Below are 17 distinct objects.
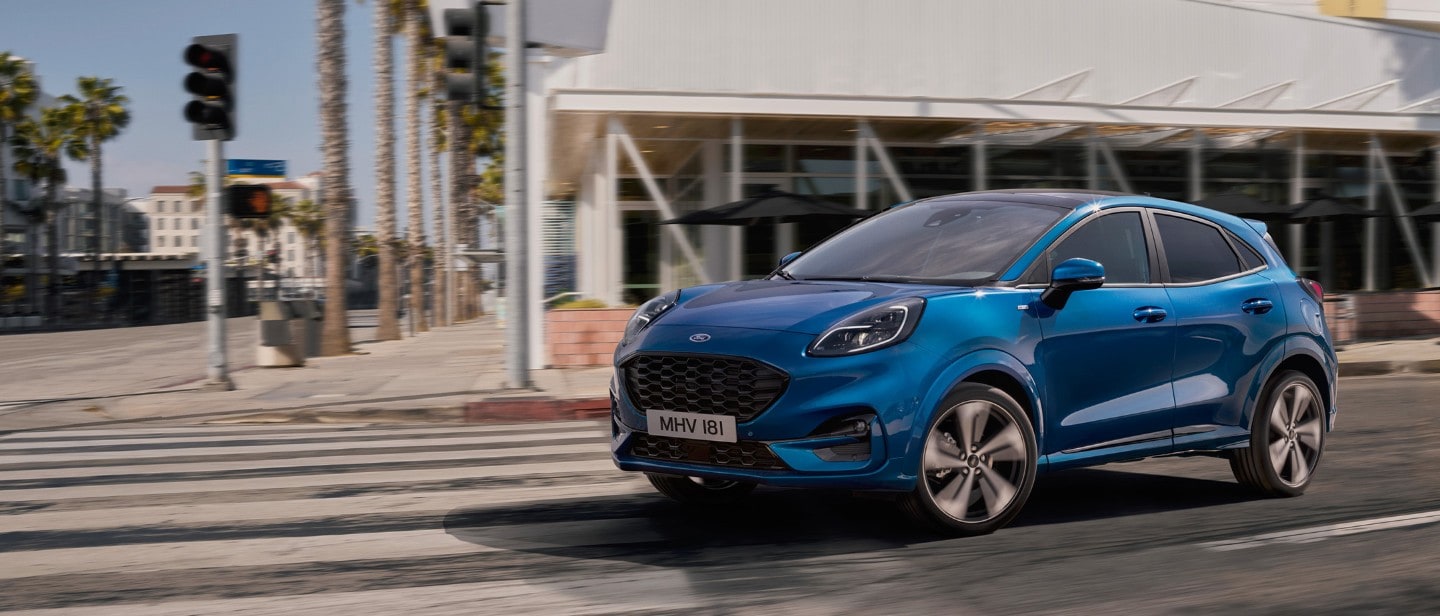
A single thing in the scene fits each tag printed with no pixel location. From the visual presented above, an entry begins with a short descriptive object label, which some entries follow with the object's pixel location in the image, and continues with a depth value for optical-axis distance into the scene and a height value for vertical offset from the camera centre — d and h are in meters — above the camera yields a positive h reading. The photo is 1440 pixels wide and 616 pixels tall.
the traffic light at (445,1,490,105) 14.01 +2.18
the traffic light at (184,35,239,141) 15.06 +1.92
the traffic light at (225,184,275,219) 15.55 +0.71
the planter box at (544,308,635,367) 19.00 -1.05
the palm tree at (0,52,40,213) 61.25 +7.87
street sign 15.80 +1.09
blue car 5.47 -0.46
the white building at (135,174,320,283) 91.50 +2.80
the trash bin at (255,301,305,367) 20.59 -1.20
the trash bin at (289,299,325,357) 22.84 -1.06
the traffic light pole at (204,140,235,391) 15.39 -0.11
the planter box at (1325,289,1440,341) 23.86 -1.10
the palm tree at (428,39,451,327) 46.86 +2.13
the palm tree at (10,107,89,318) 65.19 +5.67
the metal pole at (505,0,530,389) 14.40 +0.56
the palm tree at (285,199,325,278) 130.25 +4.20
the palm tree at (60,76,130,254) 68.06 +7.53
